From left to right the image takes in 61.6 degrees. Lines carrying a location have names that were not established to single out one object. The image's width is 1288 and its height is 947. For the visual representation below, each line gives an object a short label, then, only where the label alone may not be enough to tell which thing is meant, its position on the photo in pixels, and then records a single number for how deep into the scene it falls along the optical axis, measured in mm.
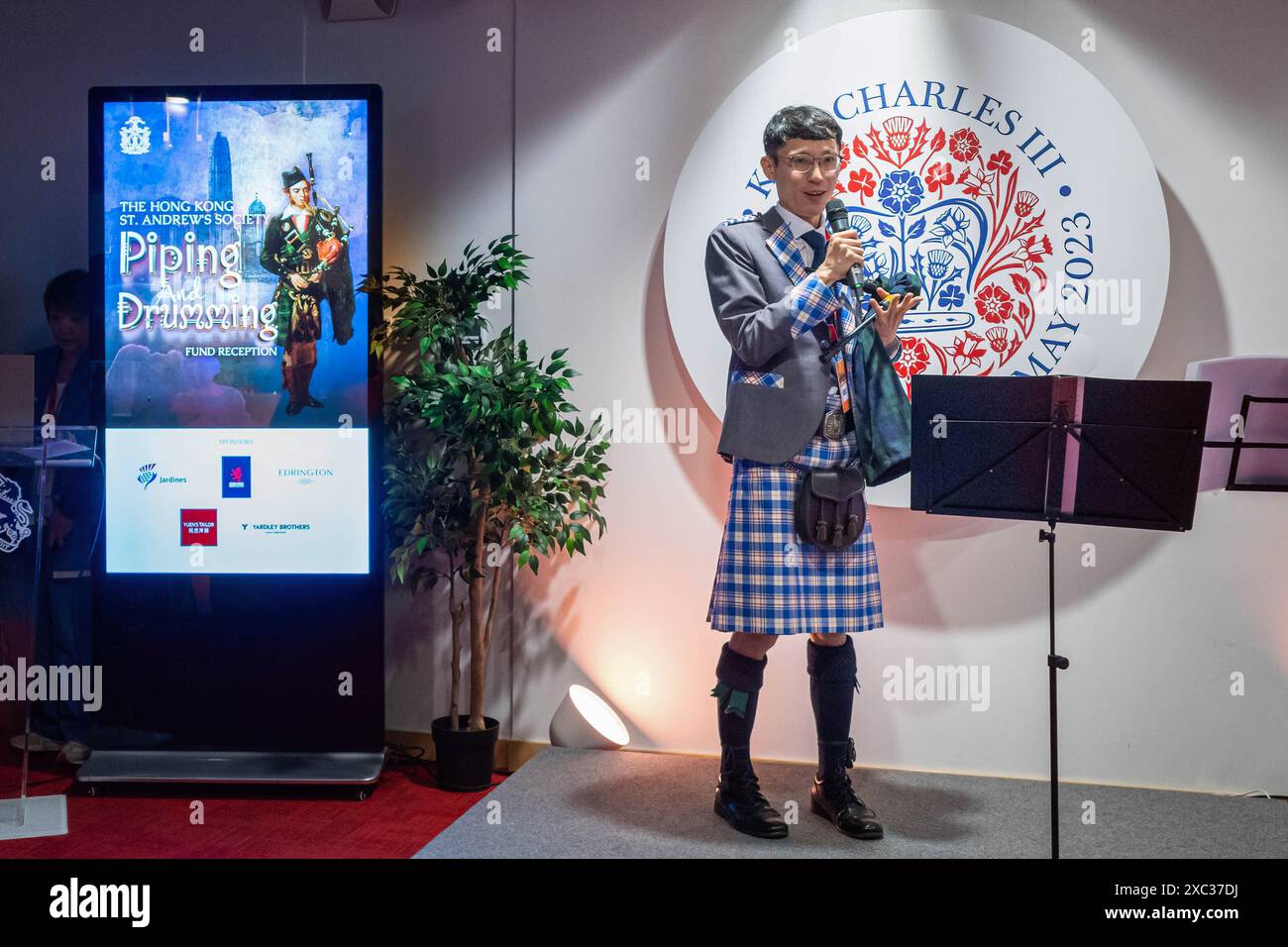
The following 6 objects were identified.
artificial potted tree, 3367
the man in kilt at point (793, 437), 2926
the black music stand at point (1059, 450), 2424
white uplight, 3746
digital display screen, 3557
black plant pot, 3557
